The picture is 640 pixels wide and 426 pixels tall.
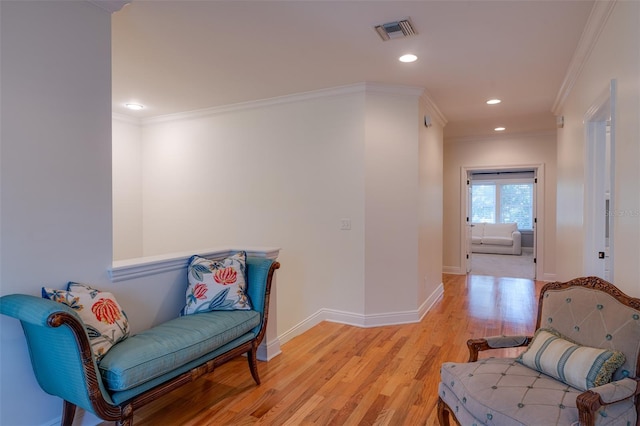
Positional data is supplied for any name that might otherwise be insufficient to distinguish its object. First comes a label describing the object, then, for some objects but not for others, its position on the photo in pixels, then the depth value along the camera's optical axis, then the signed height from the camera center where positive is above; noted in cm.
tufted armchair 142 -72
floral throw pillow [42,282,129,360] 181 -54
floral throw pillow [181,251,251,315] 249 -54
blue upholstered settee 160 -75
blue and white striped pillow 152 -67
